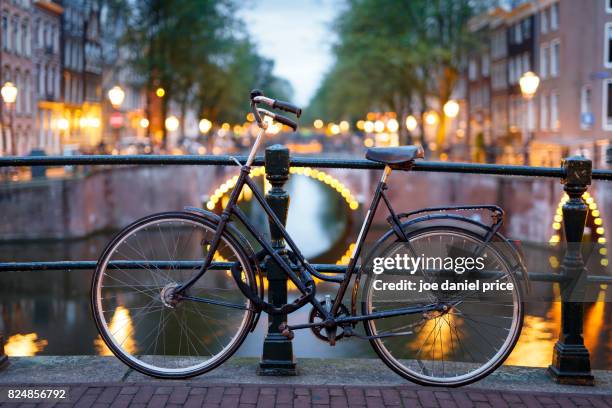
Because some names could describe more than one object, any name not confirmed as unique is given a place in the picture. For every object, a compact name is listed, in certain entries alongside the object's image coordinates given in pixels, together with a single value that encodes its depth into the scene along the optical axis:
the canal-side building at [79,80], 52.75
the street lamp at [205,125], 60.66
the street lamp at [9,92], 26.77
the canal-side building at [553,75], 34.94
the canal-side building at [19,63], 42.44
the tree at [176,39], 39.25
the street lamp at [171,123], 55.92
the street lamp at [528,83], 23.61
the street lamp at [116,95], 34.22
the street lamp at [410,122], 51.06
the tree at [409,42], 38.06
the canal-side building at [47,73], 47.94
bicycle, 3.98
